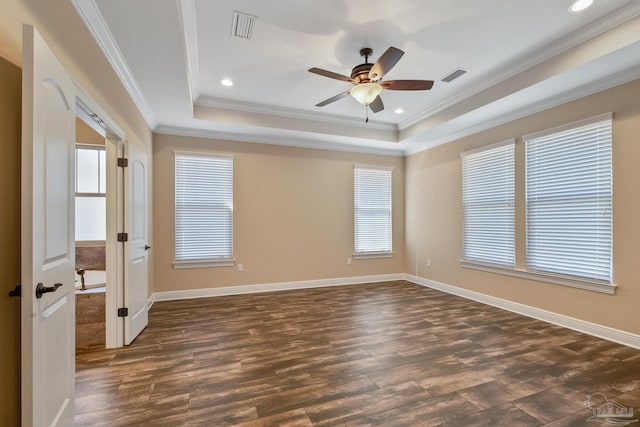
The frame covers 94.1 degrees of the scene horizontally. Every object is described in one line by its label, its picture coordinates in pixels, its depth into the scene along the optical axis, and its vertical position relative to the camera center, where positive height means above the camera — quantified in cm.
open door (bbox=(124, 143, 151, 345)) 308 -32
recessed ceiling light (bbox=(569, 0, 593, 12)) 239 +170
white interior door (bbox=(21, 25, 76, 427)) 130 -10
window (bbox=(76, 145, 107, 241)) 426 +34
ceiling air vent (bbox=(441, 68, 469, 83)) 357 +172
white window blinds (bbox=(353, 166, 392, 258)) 600 +8
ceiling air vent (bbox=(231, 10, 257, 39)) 256 +172
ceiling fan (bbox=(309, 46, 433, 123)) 280 +132
